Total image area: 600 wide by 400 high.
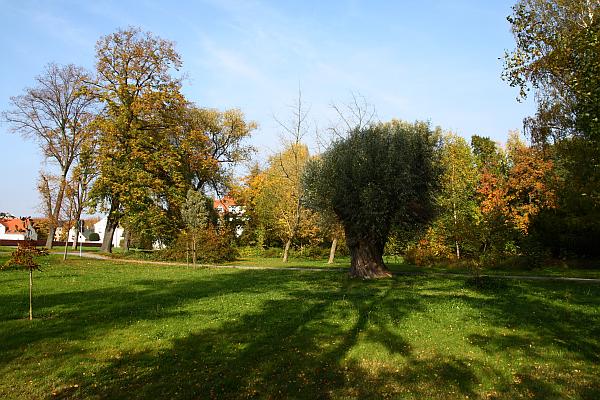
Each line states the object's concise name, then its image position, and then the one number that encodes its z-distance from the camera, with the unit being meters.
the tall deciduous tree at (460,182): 36.41
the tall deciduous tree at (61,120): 41.22
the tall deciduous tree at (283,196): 40.38
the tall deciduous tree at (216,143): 44.19
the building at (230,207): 55.03
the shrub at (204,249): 34.56
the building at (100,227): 113.31
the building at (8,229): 100.14
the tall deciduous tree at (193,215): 29.48
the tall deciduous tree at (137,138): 35.25
